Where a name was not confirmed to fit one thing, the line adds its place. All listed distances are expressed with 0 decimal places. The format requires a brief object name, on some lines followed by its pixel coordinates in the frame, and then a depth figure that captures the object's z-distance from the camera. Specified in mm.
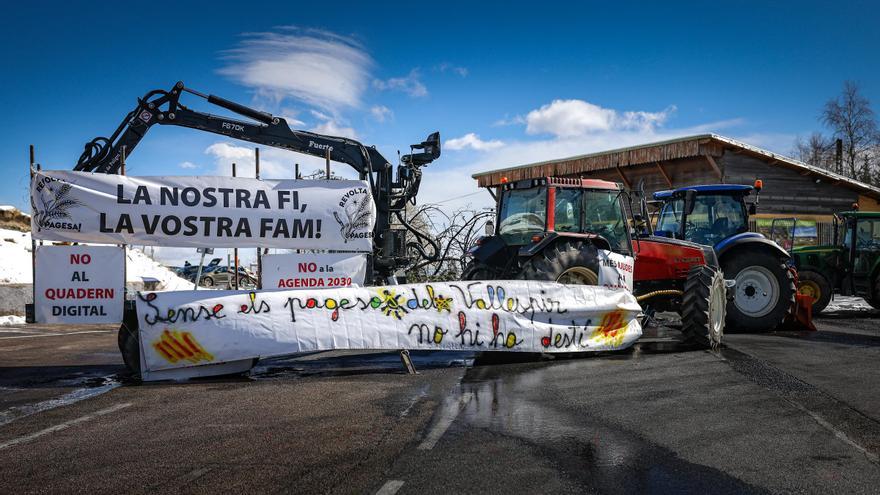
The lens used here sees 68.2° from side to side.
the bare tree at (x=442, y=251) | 14555
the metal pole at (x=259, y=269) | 8576
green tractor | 13812
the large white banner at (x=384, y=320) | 7137
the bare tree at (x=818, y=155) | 38719
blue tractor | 11219
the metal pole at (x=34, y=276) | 7359
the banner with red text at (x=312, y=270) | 8594
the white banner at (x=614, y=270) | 8695
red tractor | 8711
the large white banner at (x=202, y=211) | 7656
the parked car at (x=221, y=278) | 22641
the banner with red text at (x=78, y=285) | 7453
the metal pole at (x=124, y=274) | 7562
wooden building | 20469
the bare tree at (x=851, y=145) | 36156
